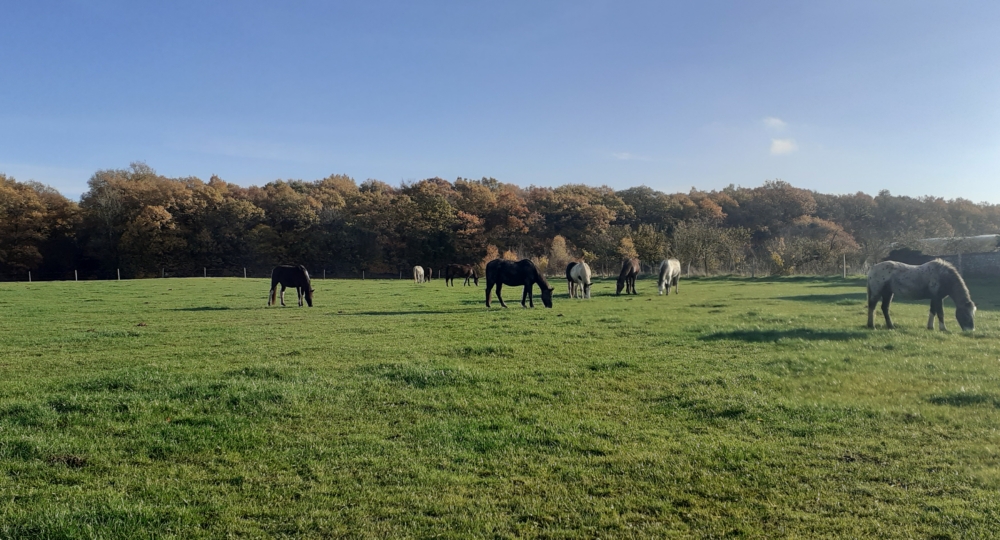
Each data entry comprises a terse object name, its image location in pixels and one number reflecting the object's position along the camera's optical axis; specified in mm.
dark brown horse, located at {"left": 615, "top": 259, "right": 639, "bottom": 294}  27906
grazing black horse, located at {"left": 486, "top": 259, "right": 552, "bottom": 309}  21181
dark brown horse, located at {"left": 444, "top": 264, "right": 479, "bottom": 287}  43881
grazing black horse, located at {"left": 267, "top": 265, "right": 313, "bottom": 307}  22969
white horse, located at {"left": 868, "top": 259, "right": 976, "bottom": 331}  12672
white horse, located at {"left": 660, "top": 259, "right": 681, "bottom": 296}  27922
